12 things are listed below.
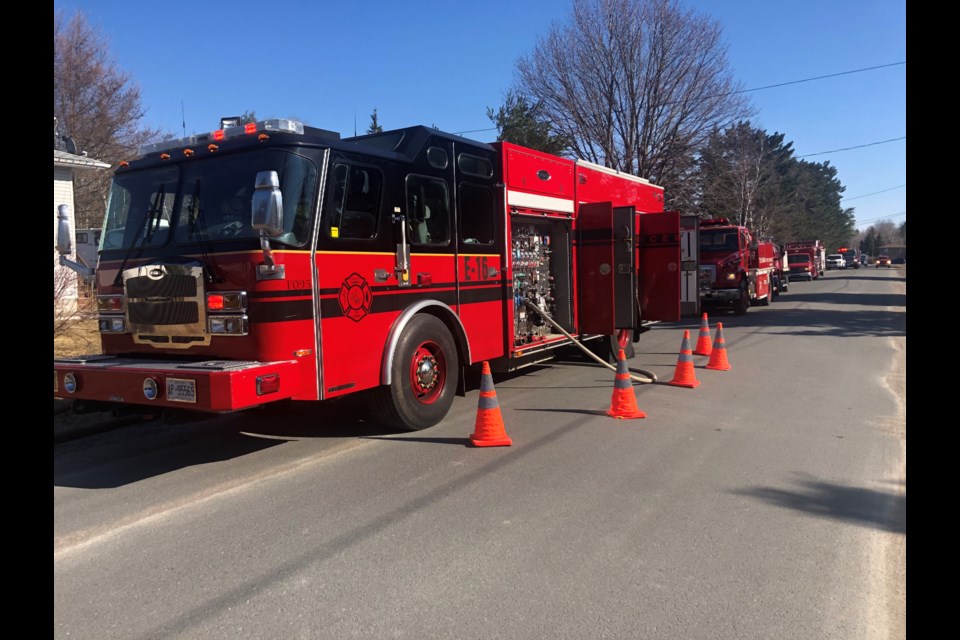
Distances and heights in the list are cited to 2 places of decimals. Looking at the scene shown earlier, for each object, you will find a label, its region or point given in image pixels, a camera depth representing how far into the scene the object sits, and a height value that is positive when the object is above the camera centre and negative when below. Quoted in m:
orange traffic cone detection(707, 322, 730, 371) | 9.96 -1.06
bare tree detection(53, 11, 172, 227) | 23.06 +7.16
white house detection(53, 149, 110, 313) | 15.35 +3.13
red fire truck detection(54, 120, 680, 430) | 5.07 +0.20
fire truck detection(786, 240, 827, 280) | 46.94 +2.03
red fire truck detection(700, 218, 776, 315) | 19.56 +0.70
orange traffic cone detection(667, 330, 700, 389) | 8.55 -1.10
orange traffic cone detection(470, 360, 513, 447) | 5.91 -1.20
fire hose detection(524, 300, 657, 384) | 8.85 -0.80
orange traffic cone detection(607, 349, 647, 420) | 6.93 -1.17
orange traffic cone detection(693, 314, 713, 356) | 10.98 -0.95
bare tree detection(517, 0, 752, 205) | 23.73 +7.35
